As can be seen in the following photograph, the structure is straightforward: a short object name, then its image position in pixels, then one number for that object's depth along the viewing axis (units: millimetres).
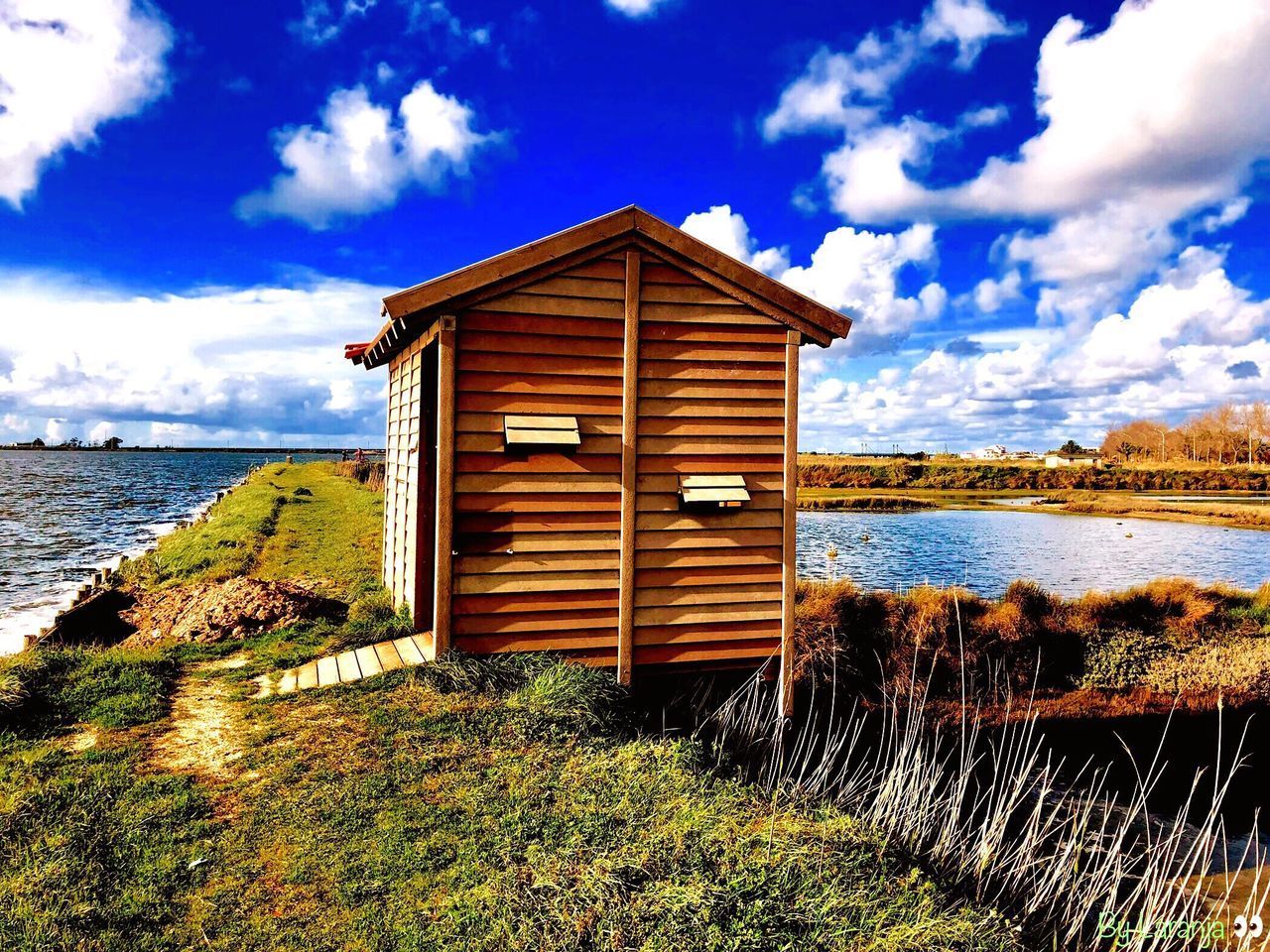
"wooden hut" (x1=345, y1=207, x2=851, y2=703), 7484
